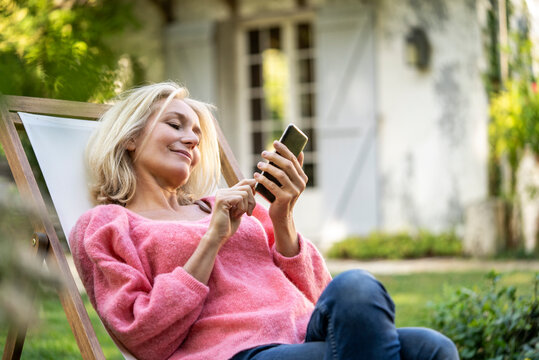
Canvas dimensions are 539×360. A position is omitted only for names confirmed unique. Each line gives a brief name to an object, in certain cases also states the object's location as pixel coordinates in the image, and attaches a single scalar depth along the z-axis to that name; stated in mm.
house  7723
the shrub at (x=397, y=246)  7273
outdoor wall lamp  7719
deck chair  1755
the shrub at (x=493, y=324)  2465
